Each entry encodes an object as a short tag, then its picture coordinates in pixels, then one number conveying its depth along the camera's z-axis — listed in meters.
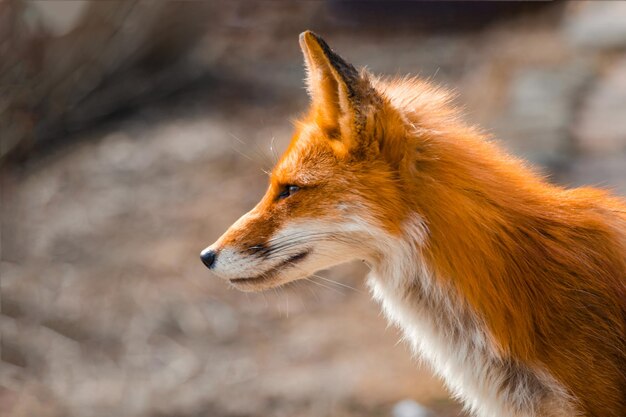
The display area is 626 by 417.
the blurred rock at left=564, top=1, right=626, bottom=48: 17.28
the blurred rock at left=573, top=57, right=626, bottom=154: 13.47
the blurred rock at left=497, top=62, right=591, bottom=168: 13.17
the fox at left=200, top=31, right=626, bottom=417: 5.36
